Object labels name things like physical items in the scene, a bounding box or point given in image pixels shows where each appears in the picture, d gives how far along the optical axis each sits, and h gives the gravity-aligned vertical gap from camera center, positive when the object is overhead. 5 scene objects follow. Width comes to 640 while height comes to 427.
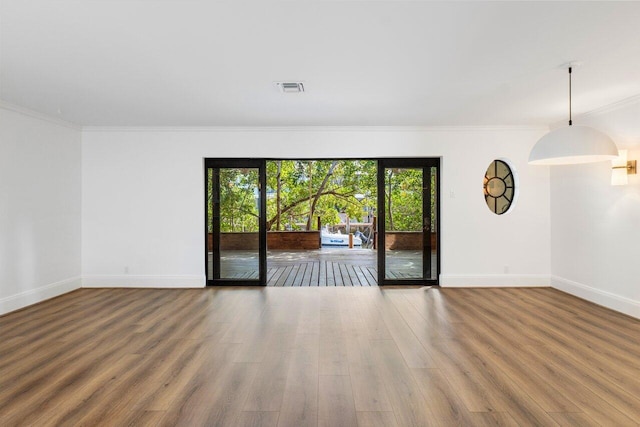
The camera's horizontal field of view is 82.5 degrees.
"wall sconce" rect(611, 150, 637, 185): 4.33 +0.51
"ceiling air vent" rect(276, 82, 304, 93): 3.77 +1.35
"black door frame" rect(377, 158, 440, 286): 5.95 -0.05
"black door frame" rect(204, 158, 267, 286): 5.94 -0.01
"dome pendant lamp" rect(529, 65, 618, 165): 3.37 +0.62
